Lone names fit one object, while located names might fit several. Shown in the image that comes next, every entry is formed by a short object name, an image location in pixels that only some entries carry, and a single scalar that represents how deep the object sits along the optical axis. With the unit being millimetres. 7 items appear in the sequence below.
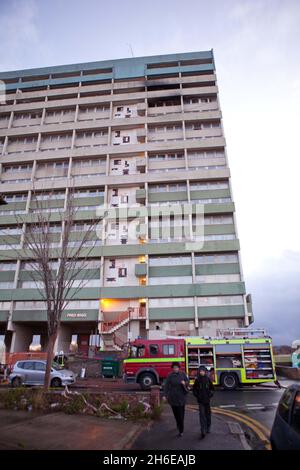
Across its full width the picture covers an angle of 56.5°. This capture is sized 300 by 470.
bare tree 10359
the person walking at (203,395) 6434
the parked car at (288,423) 3624
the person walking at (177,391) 6469
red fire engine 14930
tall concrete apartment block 29766
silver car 15500
